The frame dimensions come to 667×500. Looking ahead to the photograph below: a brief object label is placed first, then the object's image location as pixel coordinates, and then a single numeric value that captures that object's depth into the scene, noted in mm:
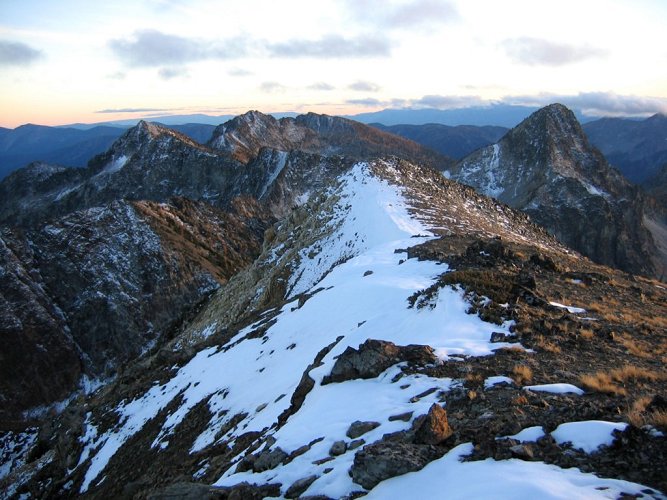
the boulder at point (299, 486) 6941
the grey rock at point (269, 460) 8156
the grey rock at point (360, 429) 8023
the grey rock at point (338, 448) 7672
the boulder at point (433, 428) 6828
